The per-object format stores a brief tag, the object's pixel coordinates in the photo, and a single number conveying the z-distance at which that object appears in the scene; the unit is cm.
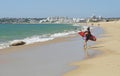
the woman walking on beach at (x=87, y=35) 1300
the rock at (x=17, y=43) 1637
